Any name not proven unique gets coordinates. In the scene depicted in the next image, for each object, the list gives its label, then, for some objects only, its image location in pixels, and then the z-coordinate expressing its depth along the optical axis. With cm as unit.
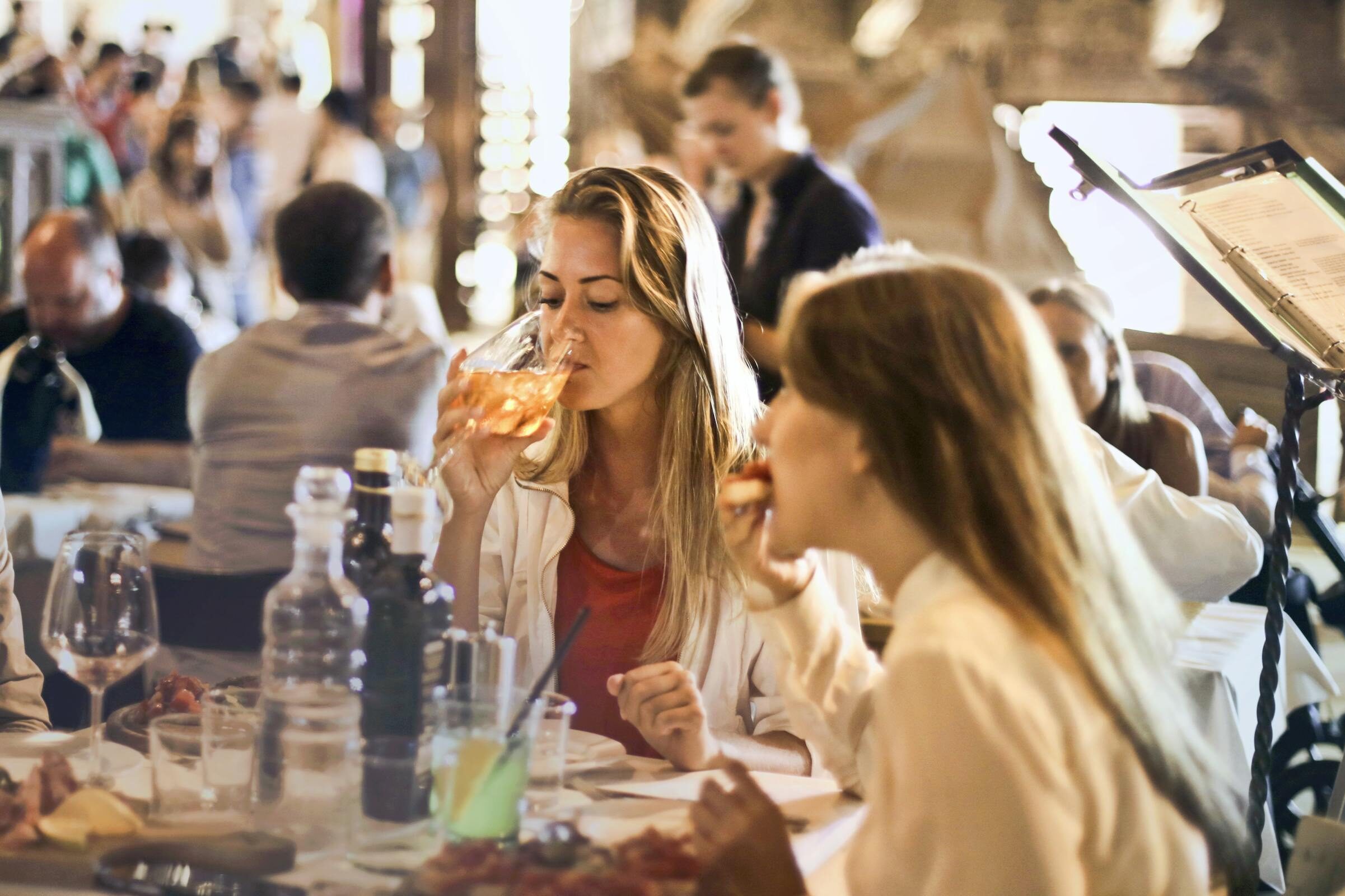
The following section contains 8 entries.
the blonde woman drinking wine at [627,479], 181
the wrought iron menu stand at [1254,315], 202
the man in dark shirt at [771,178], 377
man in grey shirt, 295
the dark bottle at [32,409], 338
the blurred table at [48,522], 298
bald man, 357
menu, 194
